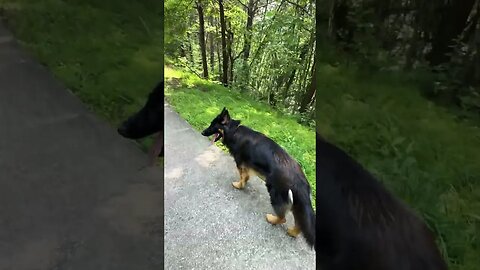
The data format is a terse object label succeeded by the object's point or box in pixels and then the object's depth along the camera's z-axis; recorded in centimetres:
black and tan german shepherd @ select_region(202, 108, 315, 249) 175
